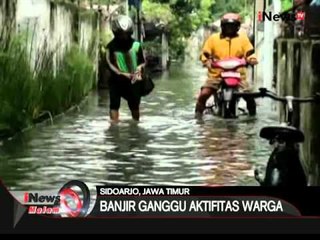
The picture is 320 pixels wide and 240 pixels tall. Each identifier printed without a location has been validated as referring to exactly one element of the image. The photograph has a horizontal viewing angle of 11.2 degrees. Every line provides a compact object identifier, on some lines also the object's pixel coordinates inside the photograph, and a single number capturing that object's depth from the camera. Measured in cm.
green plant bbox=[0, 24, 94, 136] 1464
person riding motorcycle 1830
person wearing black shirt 1759
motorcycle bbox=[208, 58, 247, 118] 1857
